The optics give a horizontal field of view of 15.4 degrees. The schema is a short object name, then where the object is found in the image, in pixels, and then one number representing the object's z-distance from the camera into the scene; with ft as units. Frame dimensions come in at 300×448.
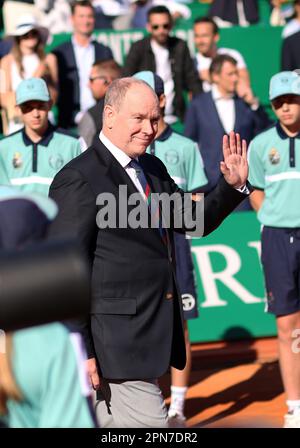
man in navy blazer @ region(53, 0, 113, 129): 37.37
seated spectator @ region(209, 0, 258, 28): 44.73
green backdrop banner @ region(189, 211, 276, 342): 30.27
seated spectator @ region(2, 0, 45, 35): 39.83
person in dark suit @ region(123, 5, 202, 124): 37.88
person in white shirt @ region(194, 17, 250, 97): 38.22
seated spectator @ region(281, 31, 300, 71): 39.83
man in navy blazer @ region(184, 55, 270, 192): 33.78
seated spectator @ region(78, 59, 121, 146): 28.95
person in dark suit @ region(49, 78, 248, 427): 15.90
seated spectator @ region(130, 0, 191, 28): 43.52
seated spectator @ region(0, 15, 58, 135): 35.47
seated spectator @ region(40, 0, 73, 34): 41.81
